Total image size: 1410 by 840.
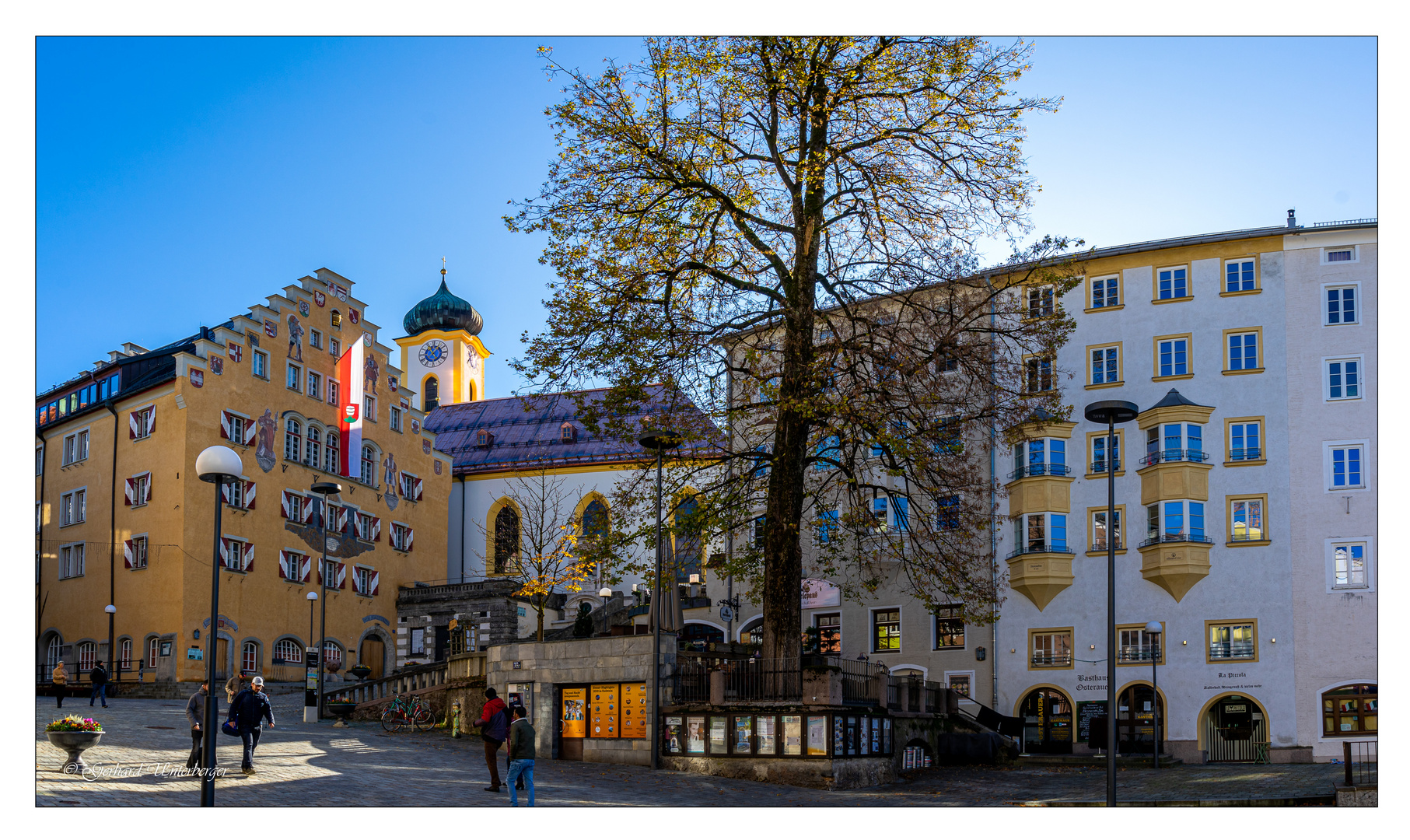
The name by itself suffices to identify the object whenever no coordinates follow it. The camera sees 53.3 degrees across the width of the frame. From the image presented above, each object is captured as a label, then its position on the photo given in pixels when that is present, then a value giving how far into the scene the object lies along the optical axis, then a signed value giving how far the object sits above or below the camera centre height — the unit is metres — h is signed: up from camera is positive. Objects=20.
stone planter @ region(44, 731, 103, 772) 18.92 -2.30
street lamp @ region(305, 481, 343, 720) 33.83 +2.06
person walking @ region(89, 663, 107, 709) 34.16 -2.59
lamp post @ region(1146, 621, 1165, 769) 31.88 -2.00
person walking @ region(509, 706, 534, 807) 18.41 -2.29
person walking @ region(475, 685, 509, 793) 21.77 -2.36
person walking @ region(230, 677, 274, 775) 20.58 -2.06
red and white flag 51.69 +5.91
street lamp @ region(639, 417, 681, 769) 25.86 -0.67
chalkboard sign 39.19 -3.88
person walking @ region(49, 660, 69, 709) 32.75 -2.47
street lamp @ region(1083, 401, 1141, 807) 20.08 +1.33
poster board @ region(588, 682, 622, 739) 27.88 -2.74
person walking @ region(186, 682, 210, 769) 20.62 -2.13
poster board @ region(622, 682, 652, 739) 27.39 -2.67
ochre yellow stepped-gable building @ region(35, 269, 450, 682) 43.75 +2.34
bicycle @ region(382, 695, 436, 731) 32.91 -3.33
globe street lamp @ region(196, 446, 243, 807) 15.52 +0.05
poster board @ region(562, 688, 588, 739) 28.33 -2.82
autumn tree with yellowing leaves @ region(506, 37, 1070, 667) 24.44 +5.66
